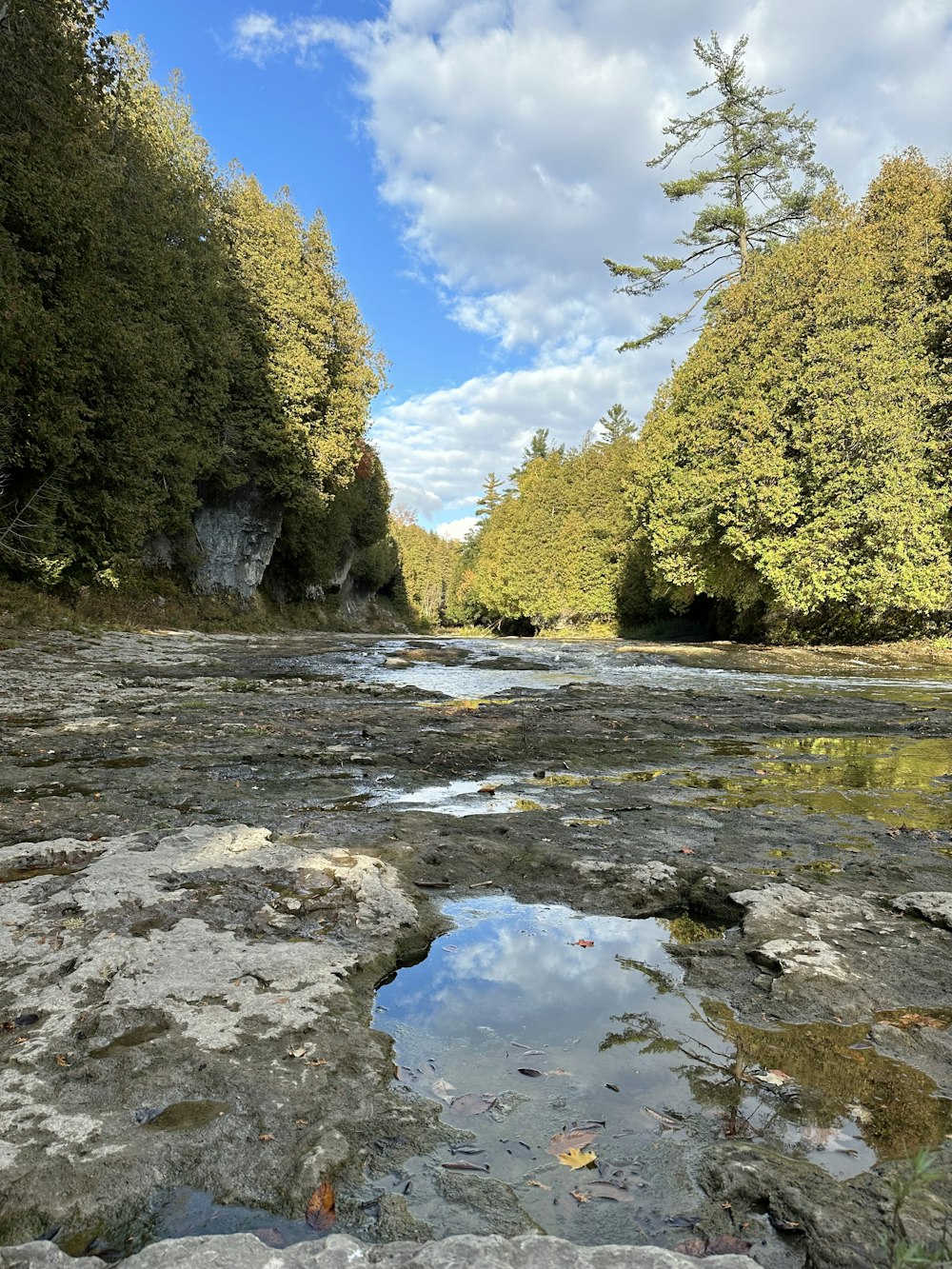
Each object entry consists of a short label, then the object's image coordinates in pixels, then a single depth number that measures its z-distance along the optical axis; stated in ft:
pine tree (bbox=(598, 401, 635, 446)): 209.77
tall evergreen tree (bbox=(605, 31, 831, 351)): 87.61
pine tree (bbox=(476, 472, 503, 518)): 274.98
